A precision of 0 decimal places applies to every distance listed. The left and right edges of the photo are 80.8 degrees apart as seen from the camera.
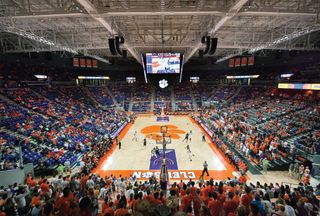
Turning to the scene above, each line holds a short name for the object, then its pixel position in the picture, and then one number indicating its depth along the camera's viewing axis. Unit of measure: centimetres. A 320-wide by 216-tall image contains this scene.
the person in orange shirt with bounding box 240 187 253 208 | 587
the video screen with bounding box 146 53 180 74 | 2362
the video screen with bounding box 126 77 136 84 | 4178
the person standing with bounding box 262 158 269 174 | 1188
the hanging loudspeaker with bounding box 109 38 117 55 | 1119
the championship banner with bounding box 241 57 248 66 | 3375
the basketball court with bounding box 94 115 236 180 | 1216
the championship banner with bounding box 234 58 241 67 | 3506
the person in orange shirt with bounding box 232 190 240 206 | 551
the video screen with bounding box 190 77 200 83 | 4191
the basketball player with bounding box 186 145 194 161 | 1468
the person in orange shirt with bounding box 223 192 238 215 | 539
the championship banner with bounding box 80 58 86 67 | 3396
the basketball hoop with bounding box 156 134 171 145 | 1703
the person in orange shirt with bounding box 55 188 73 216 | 511
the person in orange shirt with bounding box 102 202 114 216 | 488
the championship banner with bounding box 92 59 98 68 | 3628
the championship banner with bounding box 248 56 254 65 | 3296
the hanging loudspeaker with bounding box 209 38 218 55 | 1129
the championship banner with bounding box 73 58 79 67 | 3272
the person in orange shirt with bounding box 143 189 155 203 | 558
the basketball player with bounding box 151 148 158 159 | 1496
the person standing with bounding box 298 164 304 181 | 1080
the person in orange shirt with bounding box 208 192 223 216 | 541
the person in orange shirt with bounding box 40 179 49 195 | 695
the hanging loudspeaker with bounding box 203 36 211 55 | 1147
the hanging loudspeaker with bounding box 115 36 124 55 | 1139
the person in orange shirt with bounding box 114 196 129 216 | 486
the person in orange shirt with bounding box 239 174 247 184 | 893
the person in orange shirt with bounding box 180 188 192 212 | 558
